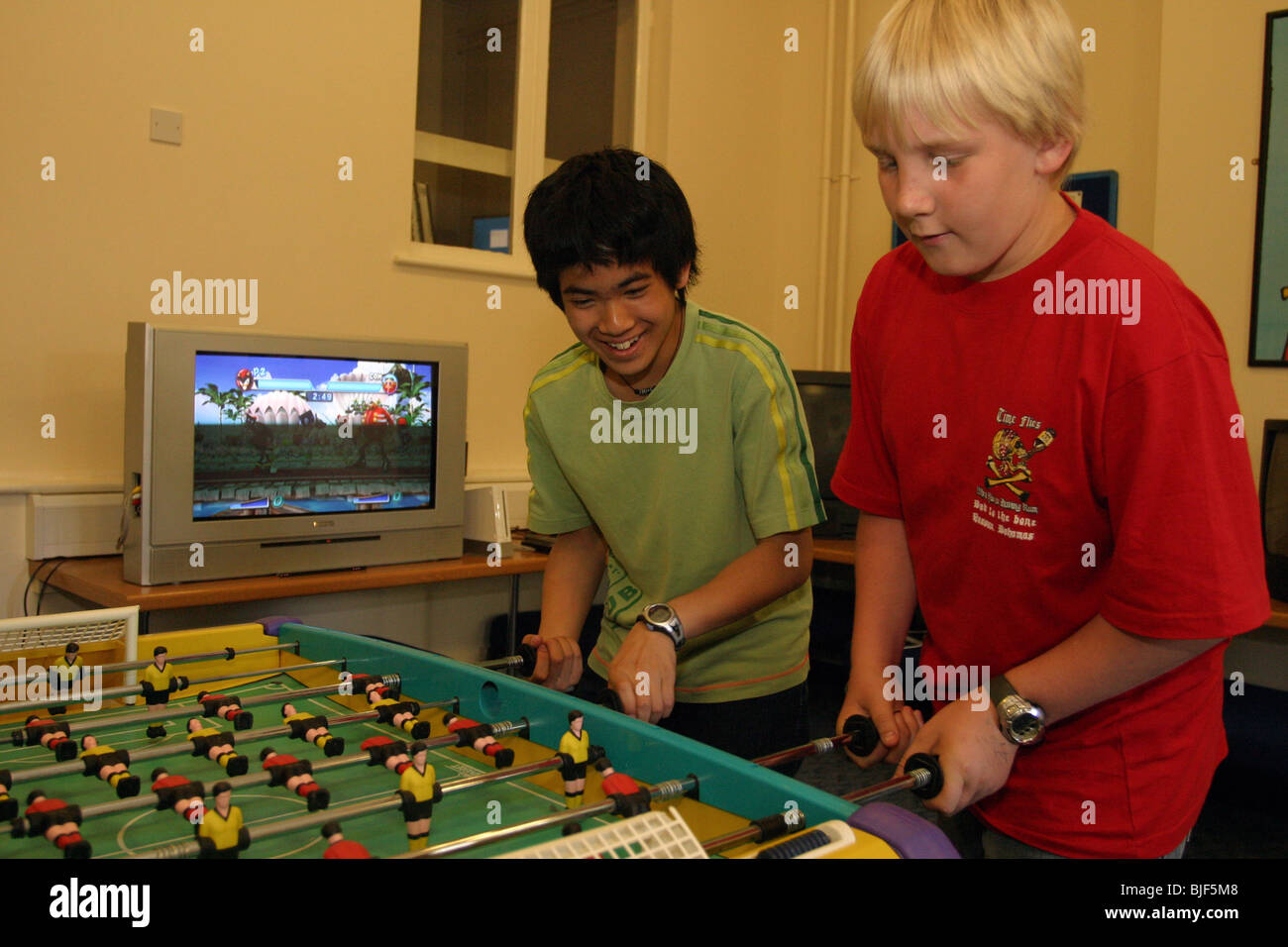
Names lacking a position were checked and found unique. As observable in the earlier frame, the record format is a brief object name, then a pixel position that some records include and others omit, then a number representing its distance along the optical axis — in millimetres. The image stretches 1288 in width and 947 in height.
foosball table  965
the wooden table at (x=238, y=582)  2418
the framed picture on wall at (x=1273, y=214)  3145
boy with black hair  1444
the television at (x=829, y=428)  3697
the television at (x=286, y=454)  2543
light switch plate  2877
